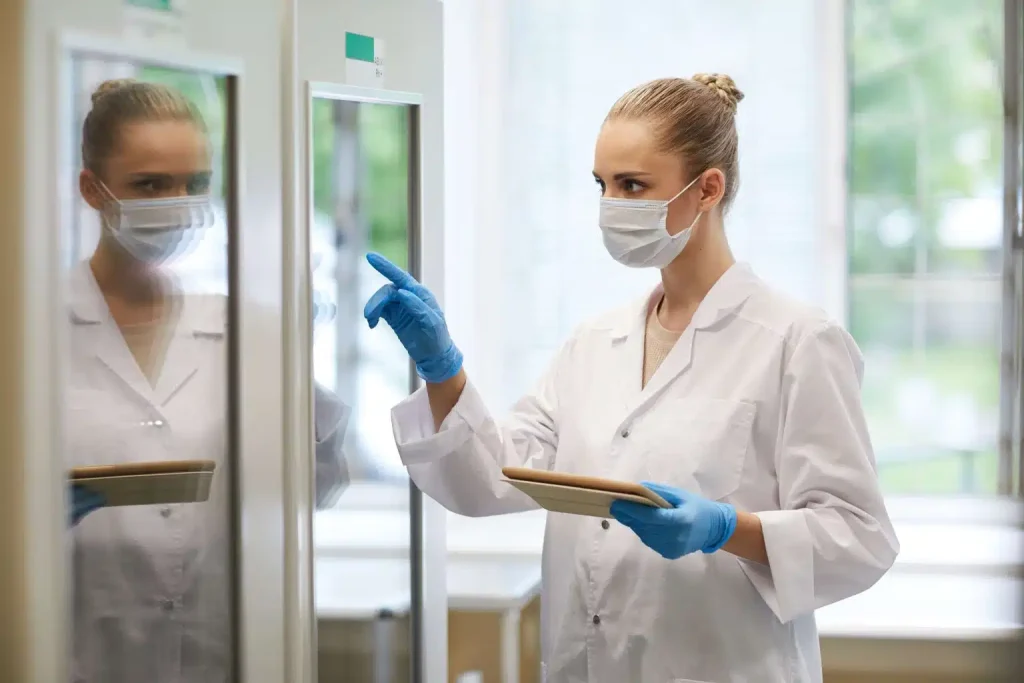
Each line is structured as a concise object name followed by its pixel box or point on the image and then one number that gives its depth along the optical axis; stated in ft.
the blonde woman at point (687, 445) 8.89
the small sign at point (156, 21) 8.33
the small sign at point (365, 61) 9.24
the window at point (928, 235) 12.25
